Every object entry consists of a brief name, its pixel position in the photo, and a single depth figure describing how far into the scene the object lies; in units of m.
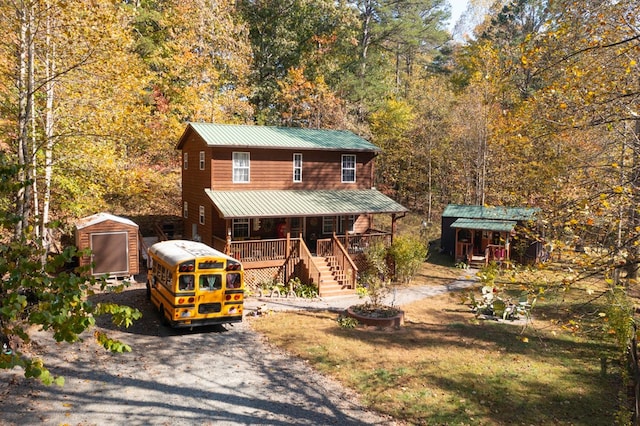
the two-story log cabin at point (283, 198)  21.97
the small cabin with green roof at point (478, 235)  28.47
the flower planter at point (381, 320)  16.45
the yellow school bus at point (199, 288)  14.09
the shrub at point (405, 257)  24.47
